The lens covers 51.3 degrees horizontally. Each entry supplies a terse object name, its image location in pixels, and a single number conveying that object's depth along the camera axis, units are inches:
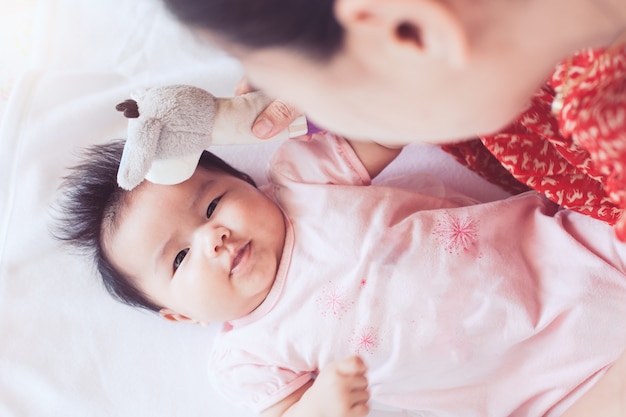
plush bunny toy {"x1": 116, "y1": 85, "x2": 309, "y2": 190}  34.0
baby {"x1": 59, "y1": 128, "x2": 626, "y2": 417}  36.4
